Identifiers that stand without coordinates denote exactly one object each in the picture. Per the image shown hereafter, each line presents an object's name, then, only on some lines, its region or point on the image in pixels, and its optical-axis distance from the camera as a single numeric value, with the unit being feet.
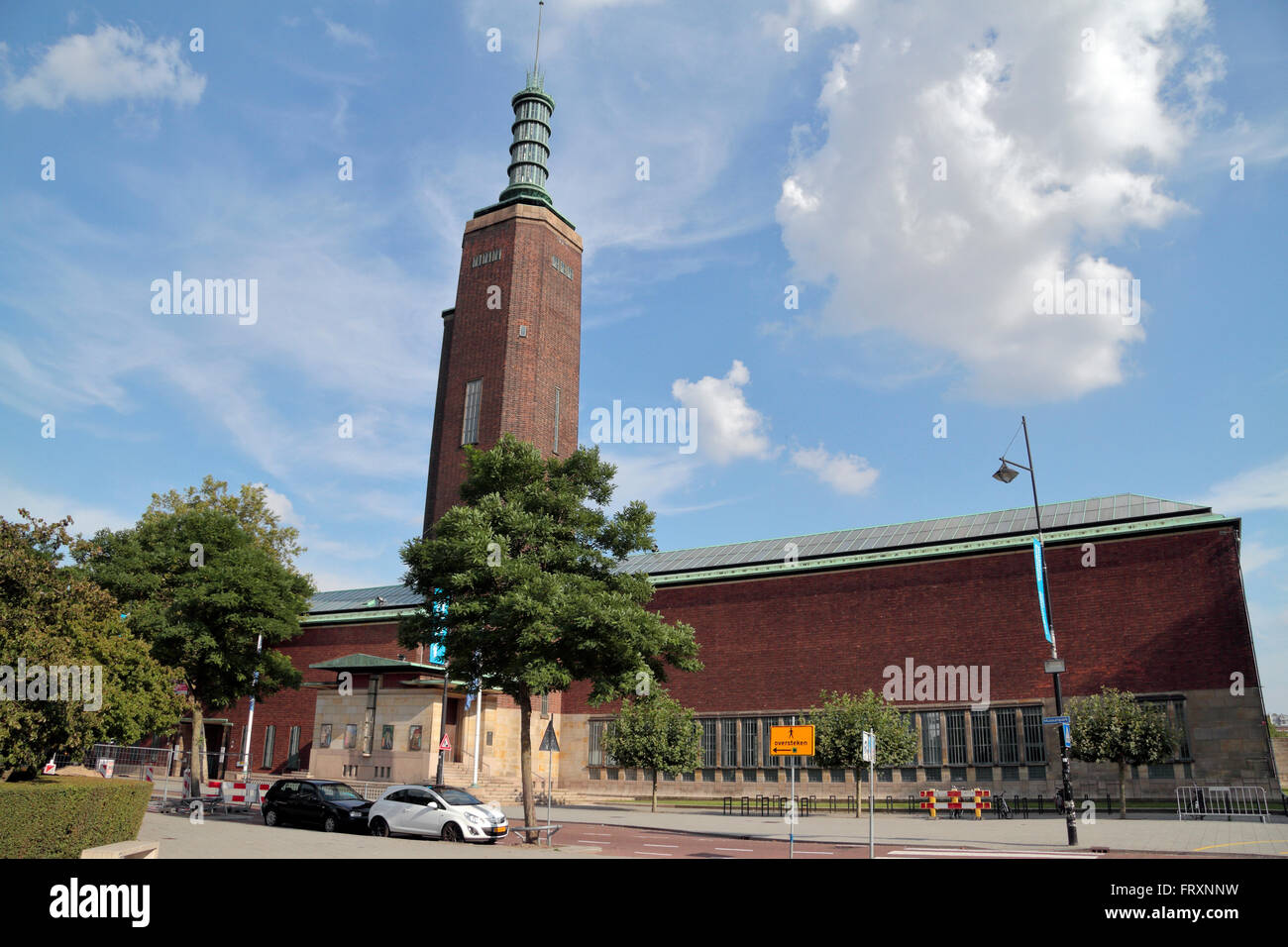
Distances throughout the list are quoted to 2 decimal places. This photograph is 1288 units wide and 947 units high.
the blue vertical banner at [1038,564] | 90.27
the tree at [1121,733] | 116.06
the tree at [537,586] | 78.74
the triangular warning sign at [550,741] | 77.57
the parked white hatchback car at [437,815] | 74.90
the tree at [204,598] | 148.05
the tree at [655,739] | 145.38
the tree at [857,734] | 127.75
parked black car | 84.79
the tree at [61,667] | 54.60
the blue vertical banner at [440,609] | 85.27
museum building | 127.85
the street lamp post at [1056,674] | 73.31
